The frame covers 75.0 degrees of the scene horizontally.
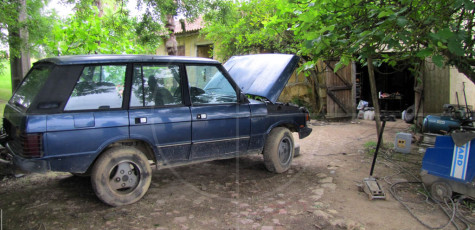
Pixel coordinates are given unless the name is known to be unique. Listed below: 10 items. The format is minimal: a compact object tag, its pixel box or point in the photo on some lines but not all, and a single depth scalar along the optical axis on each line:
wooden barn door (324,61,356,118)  11.41
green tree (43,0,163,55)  6.04
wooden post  6.44
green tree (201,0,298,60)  10.26
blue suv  3.26
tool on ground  4.11
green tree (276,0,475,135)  3.16
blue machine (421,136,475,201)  3.78
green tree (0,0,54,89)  5.25
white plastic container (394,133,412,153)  6.54
